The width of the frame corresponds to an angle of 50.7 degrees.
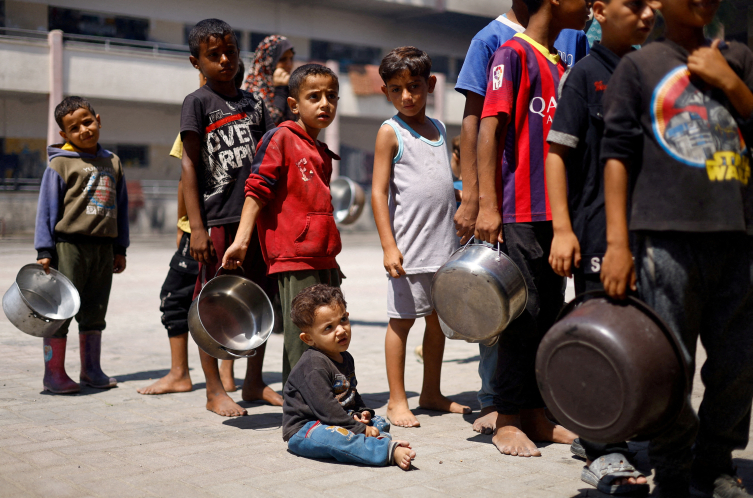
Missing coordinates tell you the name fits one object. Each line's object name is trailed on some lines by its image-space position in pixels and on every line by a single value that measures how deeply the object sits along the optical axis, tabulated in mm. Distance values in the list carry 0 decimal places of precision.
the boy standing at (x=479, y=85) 3867
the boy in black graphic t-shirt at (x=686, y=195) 2650
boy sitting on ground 3434
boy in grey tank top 4297
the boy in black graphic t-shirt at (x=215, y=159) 4488
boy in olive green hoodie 5105
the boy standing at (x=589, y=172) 3039
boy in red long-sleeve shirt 4094
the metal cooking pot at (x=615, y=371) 2521
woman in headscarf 5867
